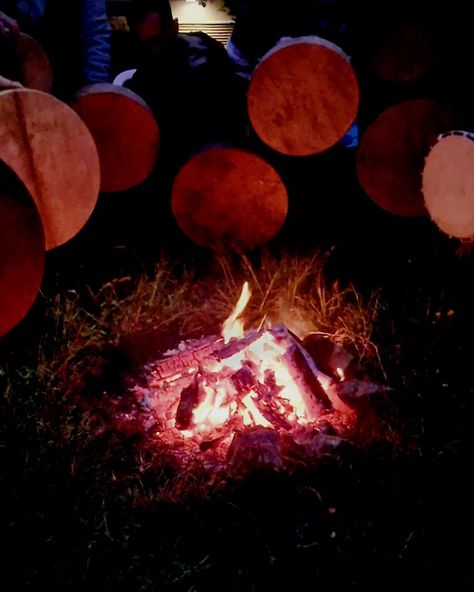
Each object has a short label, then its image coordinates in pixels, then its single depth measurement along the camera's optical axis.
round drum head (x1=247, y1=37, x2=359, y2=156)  2.94
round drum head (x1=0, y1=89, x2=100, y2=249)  2.68
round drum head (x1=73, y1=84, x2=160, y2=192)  3.21
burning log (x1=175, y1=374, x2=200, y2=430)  2.75
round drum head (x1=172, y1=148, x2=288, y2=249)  3.39
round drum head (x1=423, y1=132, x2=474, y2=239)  2.87
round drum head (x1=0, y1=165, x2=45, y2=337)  2.32
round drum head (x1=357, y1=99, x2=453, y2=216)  3.23
